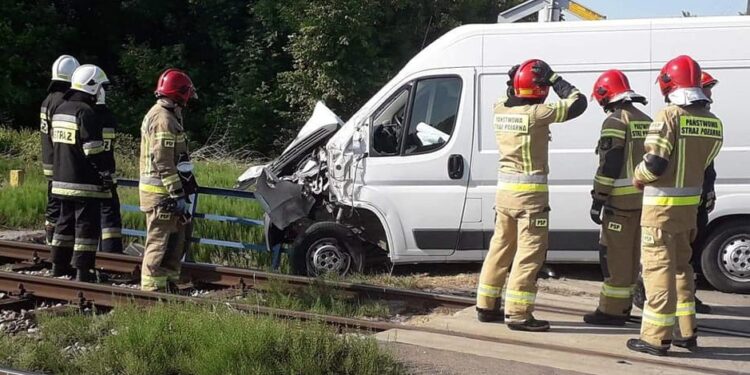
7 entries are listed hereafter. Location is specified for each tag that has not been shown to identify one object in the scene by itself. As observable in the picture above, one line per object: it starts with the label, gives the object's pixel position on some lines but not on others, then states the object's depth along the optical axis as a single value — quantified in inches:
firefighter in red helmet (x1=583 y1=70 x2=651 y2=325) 250.2
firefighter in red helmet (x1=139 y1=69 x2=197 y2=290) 288.8
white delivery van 320.2
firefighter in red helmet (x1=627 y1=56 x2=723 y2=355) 226.5
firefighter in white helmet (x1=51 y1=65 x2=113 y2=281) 313.2
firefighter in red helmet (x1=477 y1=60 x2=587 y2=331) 246.5
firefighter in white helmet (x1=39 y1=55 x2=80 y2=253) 354.0
